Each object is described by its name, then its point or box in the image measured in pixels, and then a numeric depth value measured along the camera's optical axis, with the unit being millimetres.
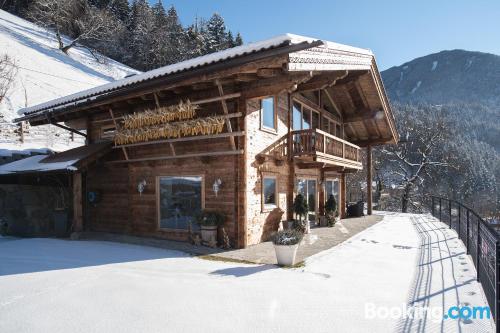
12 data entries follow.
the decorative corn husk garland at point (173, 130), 9008
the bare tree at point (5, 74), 21109
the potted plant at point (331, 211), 13102
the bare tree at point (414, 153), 26328
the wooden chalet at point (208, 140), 8297
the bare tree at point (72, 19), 42312
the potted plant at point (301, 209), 10837
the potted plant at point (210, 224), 8930
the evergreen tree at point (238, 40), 54847
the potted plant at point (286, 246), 6730
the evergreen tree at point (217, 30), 54075
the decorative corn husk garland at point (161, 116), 9375
